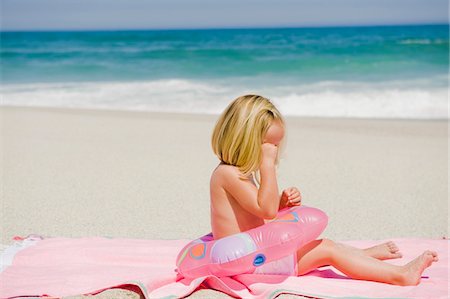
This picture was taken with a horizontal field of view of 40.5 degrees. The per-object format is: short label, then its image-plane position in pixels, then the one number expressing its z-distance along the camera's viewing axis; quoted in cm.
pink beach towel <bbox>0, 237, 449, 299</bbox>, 334
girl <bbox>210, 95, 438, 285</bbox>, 331
